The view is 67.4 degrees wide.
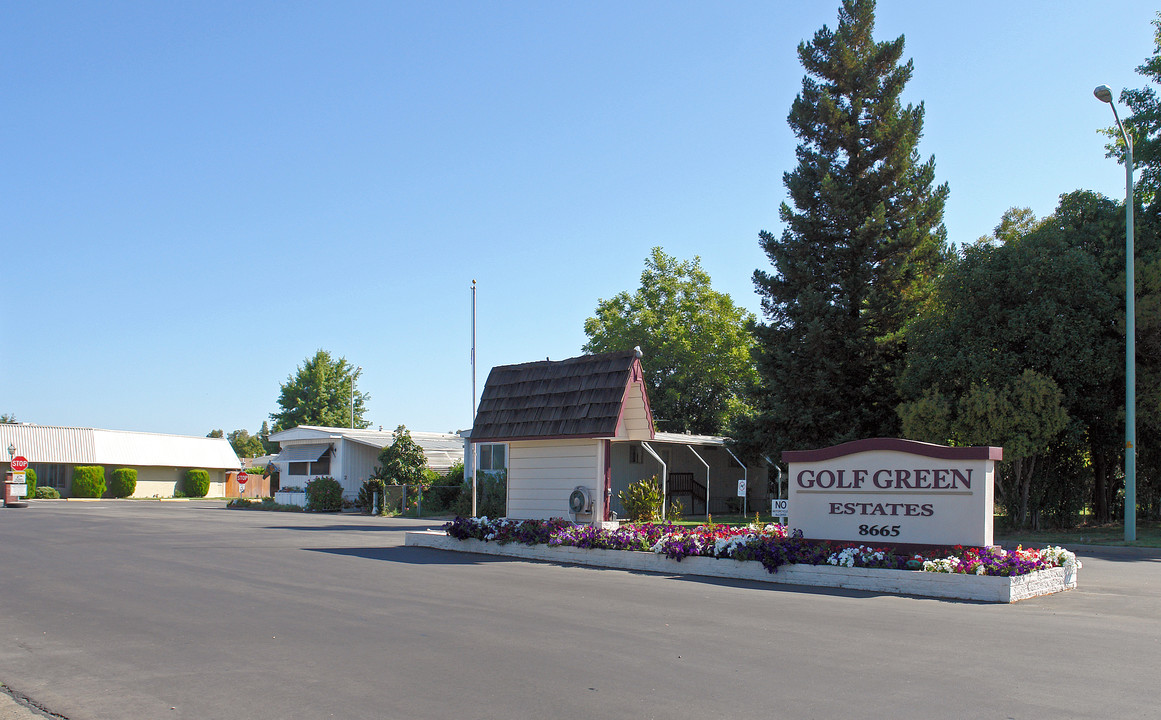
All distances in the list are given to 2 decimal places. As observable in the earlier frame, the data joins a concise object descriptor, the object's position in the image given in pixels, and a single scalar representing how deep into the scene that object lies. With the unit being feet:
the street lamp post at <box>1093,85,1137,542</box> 68.59
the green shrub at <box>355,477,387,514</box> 124.36
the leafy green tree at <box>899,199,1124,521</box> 78.54
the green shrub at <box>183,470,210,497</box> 196.95
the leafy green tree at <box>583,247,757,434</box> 164.66
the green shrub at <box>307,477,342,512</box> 132.87
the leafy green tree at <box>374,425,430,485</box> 124.26
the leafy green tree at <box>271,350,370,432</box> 273.95
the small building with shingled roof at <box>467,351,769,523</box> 58.34
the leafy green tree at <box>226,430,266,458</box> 341.21
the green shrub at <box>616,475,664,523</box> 71.92
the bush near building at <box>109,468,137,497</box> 181.16
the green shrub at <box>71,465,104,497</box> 175.63
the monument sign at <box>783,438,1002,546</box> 44.29
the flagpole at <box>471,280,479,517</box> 81.35
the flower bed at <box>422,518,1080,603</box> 40.09
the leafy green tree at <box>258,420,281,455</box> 297.76
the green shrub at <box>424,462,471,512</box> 121.08
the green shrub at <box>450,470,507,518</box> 105.91
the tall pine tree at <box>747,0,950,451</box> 96.78
